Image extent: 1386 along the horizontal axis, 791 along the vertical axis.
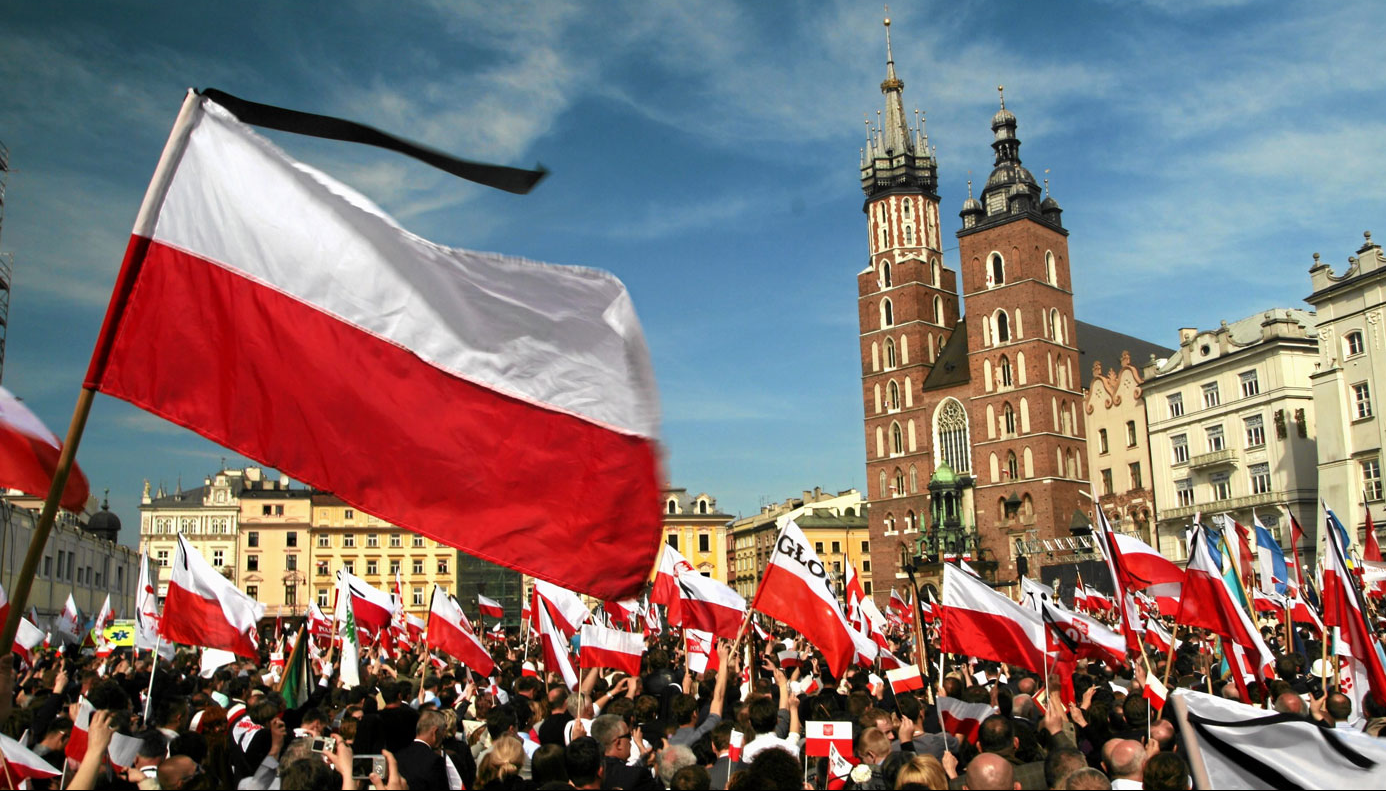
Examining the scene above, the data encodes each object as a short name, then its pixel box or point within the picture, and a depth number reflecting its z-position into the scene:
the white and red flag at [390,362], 4.79
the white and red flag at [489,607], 24.83
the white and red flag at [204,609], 12.18
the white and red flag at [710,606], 14.26
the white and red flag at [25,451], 6.54
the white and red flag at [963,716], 8.12
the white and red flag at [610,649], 11.86
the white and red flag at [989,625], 11.07
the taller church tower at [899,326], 78.25
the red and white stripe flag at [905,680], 9.77
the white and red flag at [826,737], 6.14
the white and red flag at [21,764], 5.37
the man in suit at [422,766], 5.92
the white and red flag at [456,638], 14.25
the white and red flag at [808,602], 10.19
